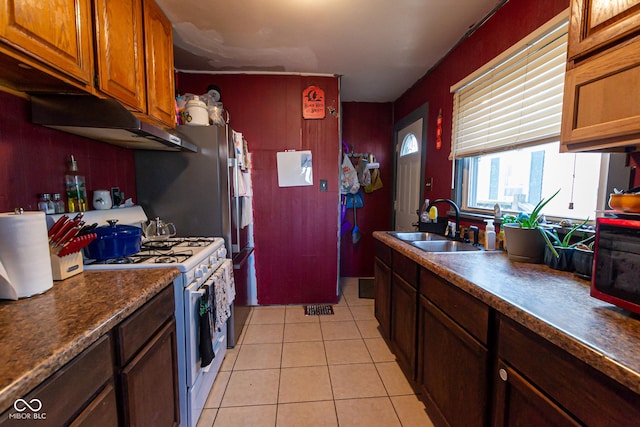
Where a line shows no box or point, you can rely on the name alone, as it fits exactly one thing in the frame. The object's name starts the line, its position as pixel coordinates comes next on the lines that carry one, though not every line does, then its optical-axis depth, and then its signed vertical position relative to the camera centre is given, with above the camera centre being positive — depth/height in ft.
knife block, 3.42 -1.01
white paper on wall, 8.87 +0.76
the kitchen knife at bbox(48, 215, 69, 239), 3.45 -0.49
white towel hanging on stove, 5.27 -2.13
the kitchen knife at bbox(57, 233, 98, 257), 3.45 -0.73
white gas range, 4.21 -1.71
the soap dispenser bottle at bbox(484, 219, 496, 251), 5.11 -0.85
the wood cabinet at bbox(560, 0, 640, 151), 2.71 +1.28
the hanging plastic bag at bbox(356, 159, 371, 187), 11.33 +0.78
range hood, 3.91 +1.11
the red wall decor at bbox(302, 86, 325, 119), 8.73 +2.89
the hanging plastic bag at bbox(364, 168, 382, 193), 11.62 +0.42
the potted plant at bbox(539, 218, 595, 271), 3.77 -0.80
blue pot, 4.21 -0.87
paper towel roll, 2.79 -0.71
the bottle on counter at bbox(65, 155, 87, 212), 4.67 +0.00
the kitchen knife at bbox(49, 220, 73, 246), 3.43 -0.56
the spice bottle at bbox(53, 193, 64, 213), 4.31 -0.23
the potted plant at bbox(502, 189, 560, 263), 4.16 -0.74
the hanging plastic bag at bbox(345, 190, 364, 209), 11.34 -0.38
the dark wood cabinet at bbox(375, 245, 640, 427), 2.11 -1.89
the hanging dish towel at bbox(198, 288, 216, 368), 4.61 -2.47
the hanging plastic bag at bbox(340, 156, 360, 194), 10.87 +0.54
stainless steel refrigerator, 6.36 +0.14
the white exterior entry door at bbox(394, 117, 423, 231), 9.45 +0.68
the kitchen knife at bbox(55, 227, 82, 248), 3.47 -0.62
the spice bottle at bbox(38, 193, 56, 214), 4.11 -0.23
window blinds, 4.34 +1.82
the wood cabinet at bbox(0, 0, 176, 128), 2.90 +1.90
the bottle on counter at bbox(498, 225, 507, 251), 5.05 -0.91
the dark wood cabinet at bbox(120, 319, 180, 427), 2.93 -2.40
